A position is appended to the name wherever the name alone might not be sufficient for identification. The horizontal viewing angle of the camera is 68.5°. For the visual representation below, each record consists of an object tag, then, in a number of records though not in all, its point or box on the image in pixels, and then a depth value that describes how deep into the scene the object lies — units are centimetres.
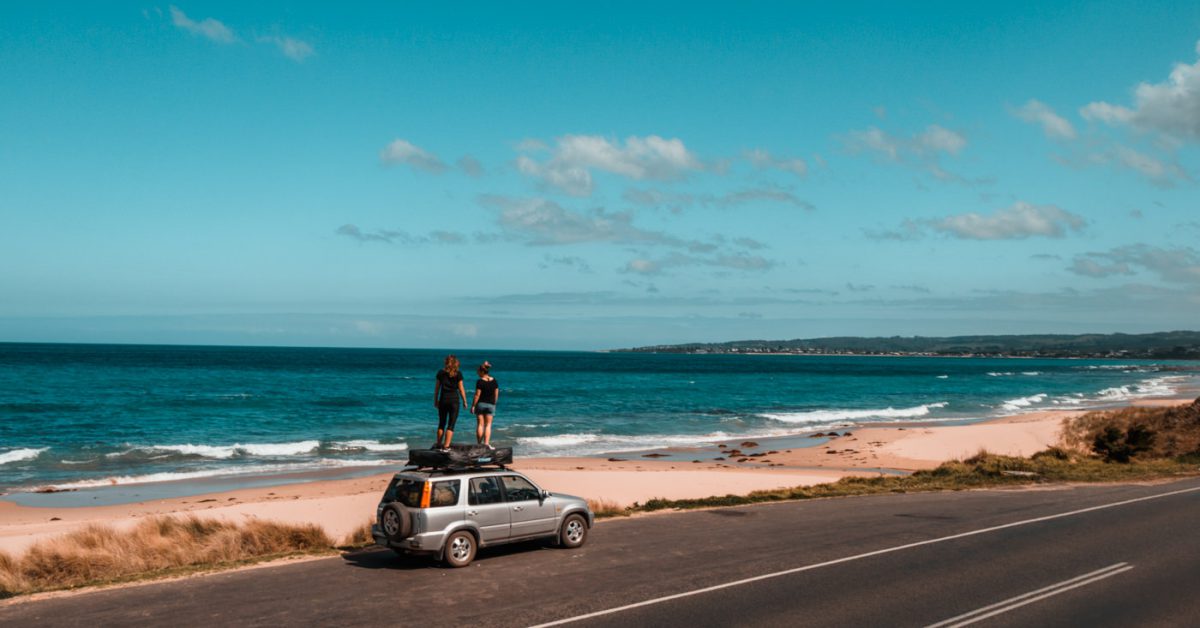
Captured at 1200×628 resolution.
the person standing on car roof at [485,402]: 1545
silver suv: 1264
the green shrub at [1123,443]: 3397
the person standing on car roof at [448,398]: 1498
